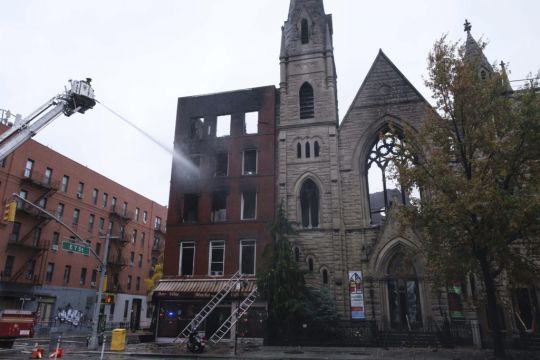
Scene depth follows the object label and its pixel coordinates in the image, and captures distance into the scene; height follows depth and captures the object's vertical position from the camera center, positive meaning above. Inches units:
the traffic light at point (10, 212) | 696.4 +161.6
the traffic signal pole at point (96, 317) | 871.1 -6.9
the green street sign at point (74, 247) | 796.0 +124.0
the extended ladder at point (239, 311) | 964.9 +9.0
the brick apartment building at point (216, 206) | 1043.3 +286.1
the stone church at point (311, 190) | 951.0 +318.0
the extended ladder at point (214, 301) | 985.5 +32.0
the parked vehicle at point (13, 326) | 874.8 -26.7
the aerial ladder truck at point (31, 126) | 880.3 +419.7
